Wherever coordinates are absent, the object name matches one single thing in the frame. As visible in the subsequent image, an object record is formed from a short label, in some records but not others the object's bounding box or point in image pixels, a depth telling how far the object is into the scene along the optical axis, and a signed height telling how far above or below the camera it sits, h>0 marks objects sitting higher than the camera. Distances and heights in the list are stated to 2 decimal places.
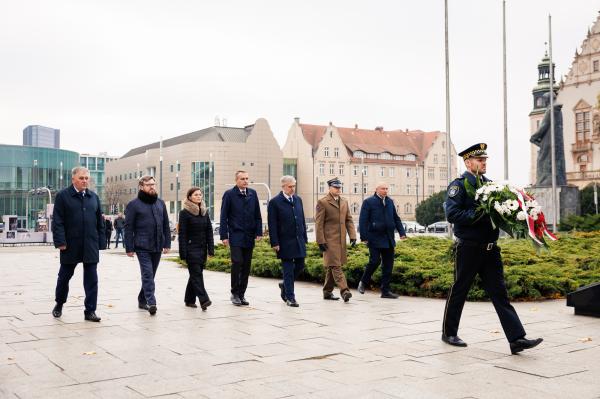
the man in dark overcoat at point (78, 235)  8.56 -0.33
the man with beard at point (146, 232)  9.32 -0.33
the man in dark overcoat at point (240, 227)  10.20 -0.27
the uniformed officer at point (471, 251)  6.61 -0.43
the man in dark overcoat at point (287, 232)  10.25 -0.35
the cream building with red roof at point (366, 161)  101.38 +7.43
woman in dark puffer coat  9.86 -0.42
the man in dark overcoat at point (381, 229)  11.05 -0.35
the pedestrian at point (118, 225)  34.38 -0.80
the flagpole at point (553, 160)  28.03 +2.02
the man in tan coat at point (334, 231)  10.52 -0.35
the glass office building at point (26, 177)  91.50 +4.53
